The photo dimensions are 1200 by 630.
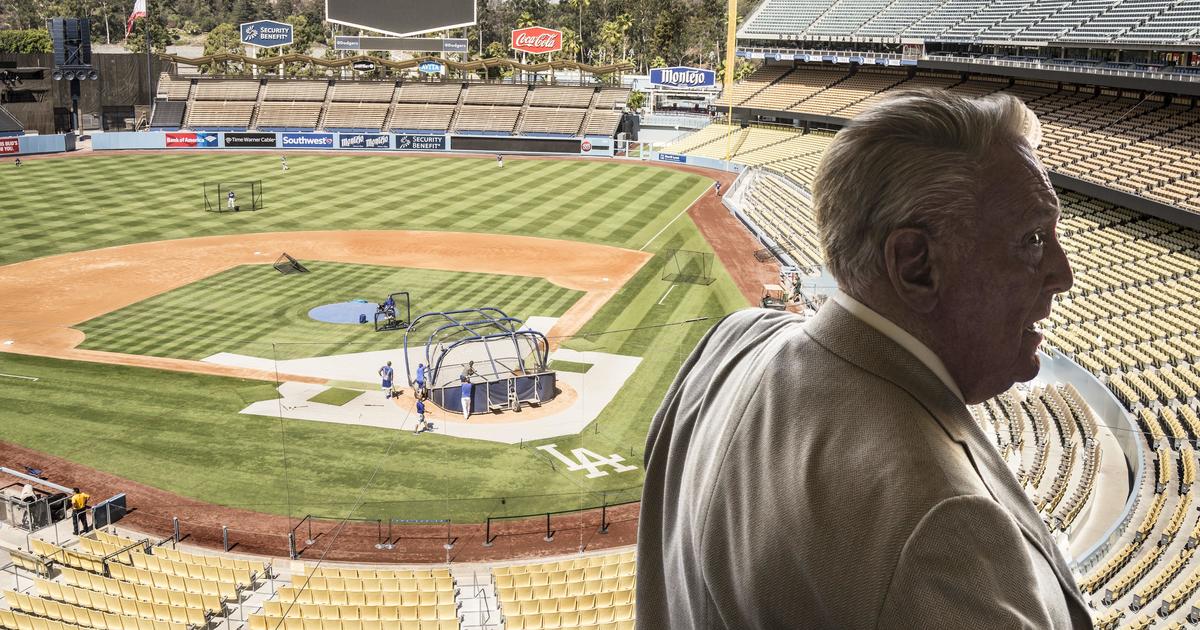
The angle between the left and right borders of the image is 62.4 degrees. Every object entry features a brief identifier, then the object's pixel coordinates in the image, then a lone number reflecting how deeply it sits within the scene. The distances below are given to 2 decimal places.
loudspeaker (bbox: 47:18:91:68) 65.81
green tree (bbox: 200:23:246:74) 110.50
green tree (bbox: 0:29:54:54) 91.08
